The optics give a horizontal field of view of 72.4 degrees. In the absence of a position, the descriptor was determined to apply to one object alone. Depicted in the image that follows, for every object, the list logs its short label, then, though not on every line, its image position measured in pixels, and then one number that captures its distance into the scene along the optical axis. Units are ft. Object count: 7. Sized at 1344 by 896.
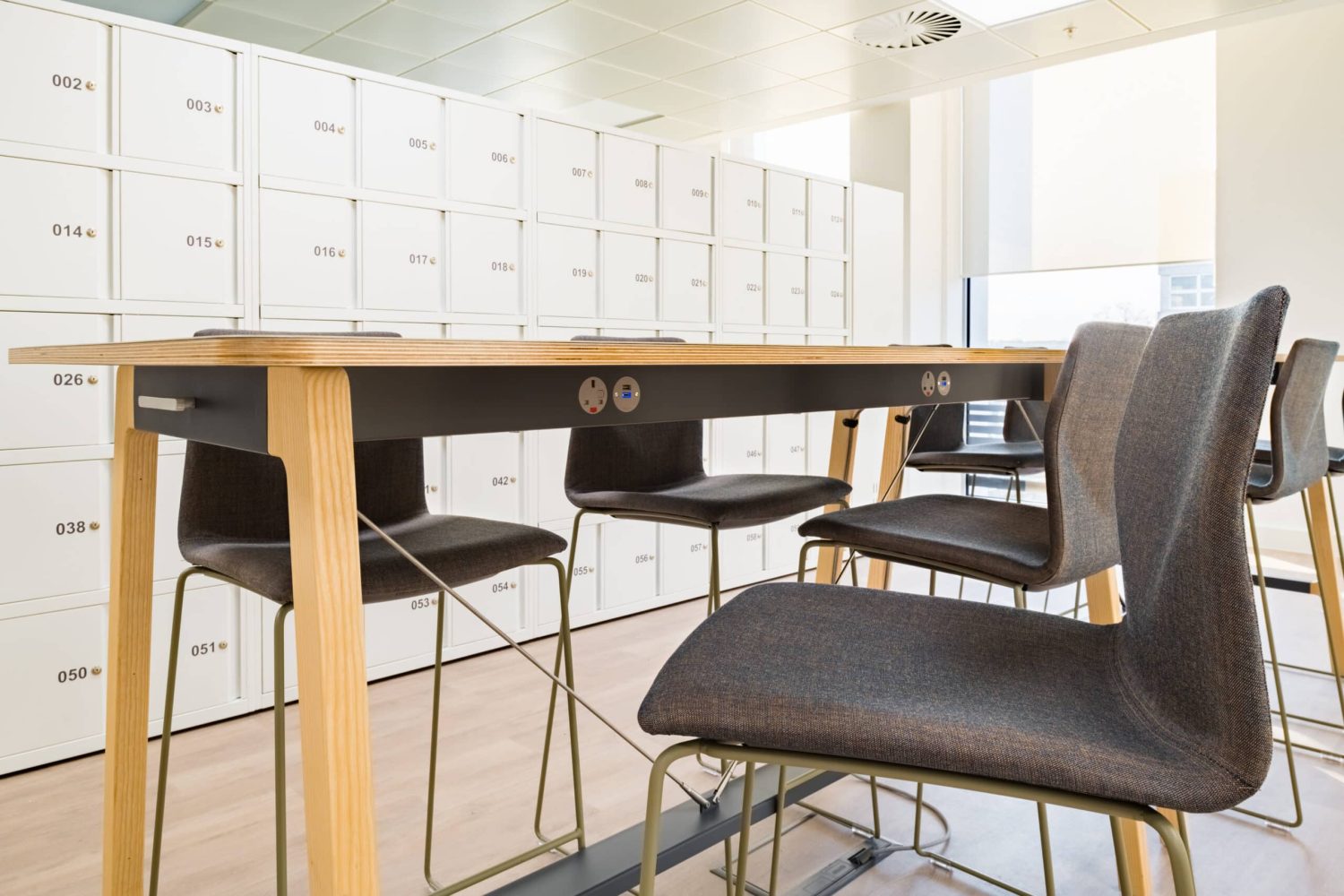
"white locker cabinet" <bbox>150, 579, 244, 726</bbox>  6.99
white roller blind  14.33
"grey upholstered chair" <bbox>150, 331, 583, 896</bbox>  3.67
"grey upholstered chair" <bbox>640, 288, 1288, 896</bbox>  1.87
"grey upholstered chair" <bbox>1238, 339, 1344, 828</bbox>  5.84
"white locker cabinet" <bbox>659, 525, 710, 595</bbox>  10.57
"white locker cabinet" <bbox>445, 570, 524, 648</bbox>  8.68
